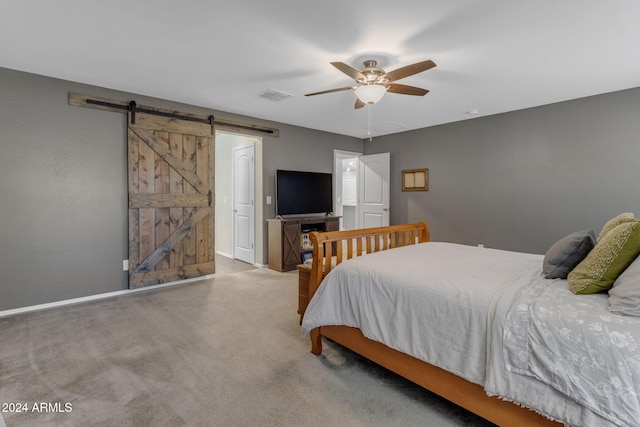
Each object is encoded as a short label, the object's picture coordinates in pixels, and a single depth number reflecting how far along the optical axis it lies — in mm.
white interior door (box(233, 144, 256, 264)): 5430
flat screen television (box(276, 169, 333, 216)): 5227
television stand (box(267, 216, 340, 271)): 4930
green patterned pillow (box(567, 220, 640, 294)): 1461
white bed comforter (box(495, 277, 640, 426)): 1146
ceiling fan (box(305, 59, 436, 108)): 2631
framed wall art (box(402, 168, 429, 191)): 5715
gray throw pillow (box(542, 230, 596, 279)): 1812
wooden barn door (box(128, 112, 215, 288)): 3900
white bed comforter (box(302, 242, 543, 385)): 1575
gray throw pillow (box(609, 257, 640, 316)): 1260
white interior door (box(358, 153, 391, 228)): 6211
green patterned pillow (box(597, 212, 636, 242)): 1944
